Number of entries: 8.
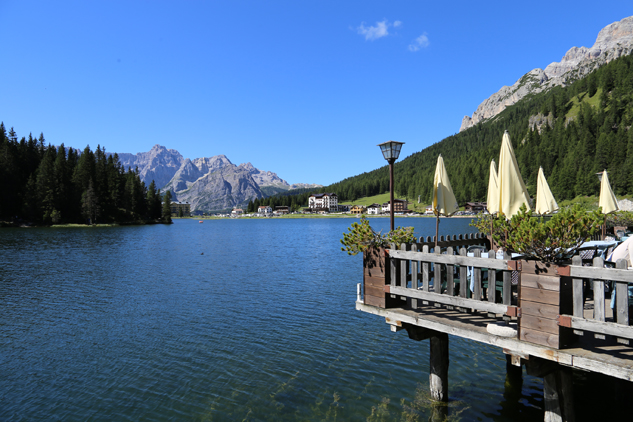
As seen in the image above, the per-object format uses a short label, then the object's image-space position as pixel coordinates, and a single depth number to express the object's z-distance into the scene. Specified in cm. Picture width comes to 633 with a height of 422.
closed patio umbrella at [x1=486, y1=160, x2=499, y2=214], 1234
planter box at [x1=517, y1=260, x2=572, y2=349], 632
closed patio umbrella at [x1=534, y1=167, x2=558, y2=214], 1698
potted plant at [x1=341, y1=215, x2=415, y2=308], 943
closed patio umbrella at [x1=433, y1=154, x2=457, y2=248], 1341
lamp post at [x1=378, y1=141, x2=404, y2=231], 1333
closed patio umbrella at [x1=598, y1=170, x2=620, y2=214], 1855
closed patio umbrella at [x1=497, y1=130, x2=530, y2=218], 1052
